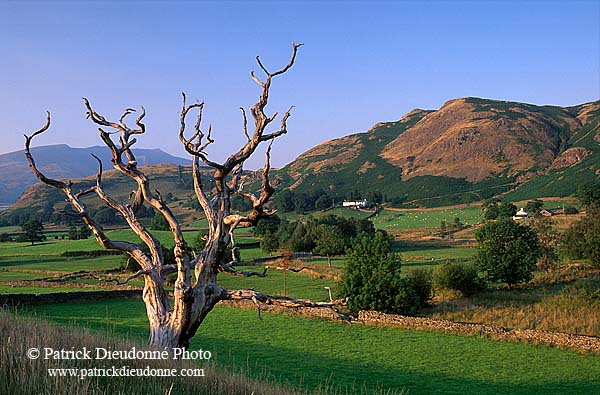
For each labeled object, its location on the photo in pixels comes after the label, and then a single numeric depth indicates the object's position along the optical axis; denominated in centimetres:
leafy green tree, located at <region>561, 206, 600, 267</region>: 3806
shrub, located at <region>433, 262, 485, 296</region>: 3256
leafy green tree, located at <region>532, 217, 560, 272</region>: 3912
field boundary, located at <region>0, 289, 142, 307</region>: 2889
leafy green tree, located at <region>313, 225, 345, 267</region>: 6297
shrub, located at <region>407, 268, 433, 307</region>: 3050
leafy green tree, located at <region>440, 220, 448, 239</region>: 7550
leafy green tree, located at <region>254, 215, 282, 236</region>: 7619
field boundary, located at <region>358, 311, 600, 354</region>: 2095
